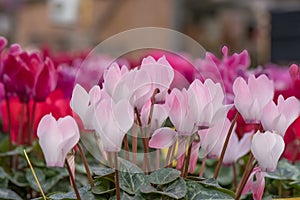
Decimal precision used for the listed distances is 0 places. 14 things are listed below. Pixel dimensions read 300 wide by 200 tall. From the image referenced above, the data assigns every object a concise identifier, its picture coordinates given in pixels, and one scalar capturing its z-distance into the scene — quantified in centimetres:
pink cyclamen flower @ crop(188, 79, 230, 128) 103
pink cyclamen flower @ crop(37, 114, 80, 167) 102
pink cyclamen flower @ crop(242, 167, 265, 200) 104
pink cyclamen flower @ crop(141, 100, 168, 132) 105
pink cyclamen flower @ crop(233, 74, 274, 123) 106
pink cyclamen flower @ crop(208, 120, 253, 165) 119
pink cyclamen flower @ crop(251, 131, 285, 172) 102
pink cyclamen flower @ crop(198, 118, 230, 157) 106
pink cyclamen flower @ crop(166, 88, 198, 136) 103
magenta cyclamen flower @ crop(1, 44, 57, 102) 127
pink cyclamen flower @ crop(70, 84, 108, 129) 103
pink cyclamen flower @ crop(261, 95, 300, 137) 105
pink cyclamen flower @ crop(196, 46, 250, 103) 137
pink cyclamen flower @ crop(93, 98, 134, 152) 100
